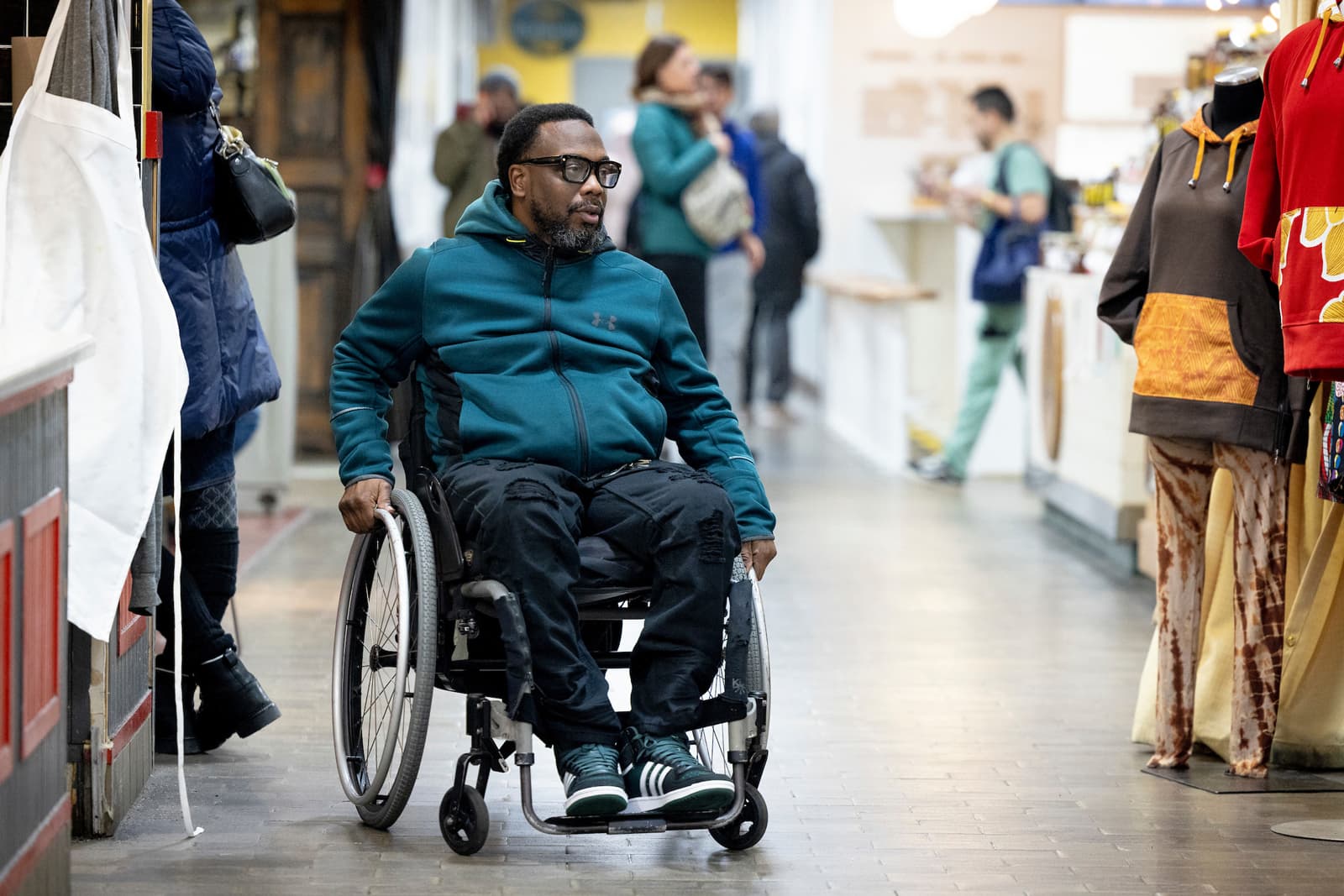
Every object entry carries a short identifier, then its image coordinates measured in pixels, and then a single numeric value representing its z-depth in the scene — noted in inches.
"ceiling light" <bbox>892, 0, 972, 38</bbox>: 699.9
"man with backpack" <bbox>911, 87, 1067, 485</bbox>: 528.7
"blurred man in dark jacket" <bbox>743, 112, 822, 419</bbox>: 699.9
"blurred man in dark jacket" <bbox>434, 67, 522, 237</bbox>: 572.2
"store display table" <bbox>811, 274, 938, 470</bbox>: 596.2
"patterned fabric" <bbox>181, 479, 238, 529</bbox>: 252.4
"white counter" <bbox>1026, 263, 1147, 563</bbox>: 418.7
